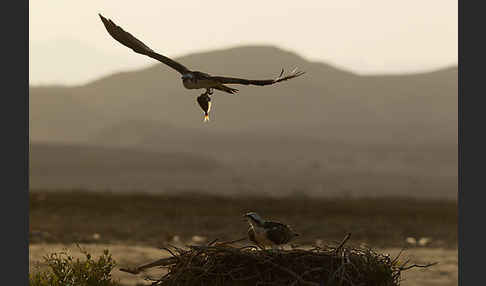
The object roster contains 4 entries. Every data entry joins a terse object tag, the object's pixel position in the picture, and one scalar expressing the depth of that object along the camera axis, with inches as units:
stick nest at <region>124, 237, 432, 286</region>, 538.0
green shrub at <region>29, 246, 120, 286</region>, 784.3
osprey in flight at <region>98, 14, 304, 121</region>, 494.6
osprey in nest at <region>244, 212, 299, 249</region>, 539.5
